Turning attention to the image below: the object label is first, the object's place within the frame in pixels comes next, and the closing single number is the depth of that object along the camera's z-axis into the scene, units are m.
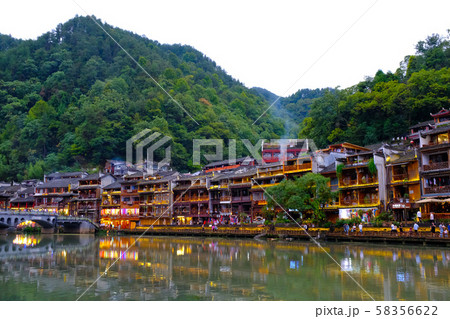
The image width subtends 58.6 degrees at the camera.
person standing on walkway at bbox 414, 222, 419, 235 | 28.95
